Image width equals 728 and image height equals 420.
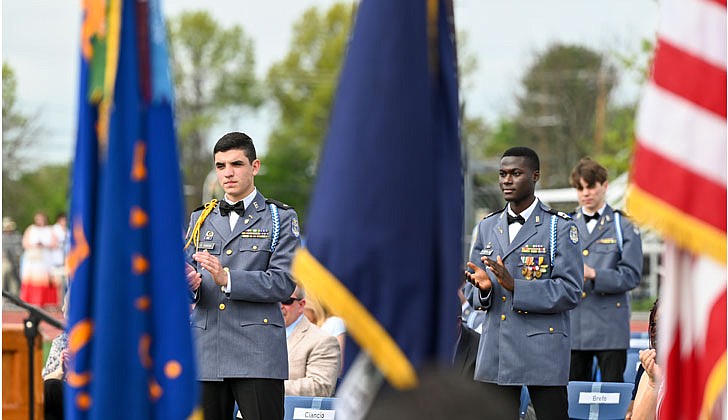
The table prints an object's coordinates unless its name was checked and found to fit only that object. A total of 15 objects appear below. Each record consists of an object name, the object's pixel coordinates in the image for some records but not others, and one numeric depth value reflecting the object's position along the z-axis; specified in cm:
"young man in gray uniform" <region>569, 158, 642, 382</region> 1856
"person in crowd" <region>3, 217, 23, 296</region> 5467
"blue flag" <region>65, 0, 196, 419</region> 733
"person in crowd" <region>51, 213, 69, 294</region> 5120
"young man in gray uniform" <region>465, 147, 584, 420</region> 1368
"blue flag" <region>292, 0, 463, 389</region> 662
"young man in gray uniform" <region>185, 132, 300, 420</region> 1276
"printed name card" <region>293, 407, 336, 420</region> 1340
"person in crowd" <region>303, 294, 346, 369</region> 1705
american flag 686
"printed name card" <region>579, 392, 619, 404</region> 1474
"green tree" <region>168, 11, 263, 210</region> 11986
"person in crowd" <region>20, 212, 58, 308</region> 4835
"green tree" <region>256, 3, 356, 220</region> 12592
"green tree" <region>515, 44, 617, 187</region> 9492
